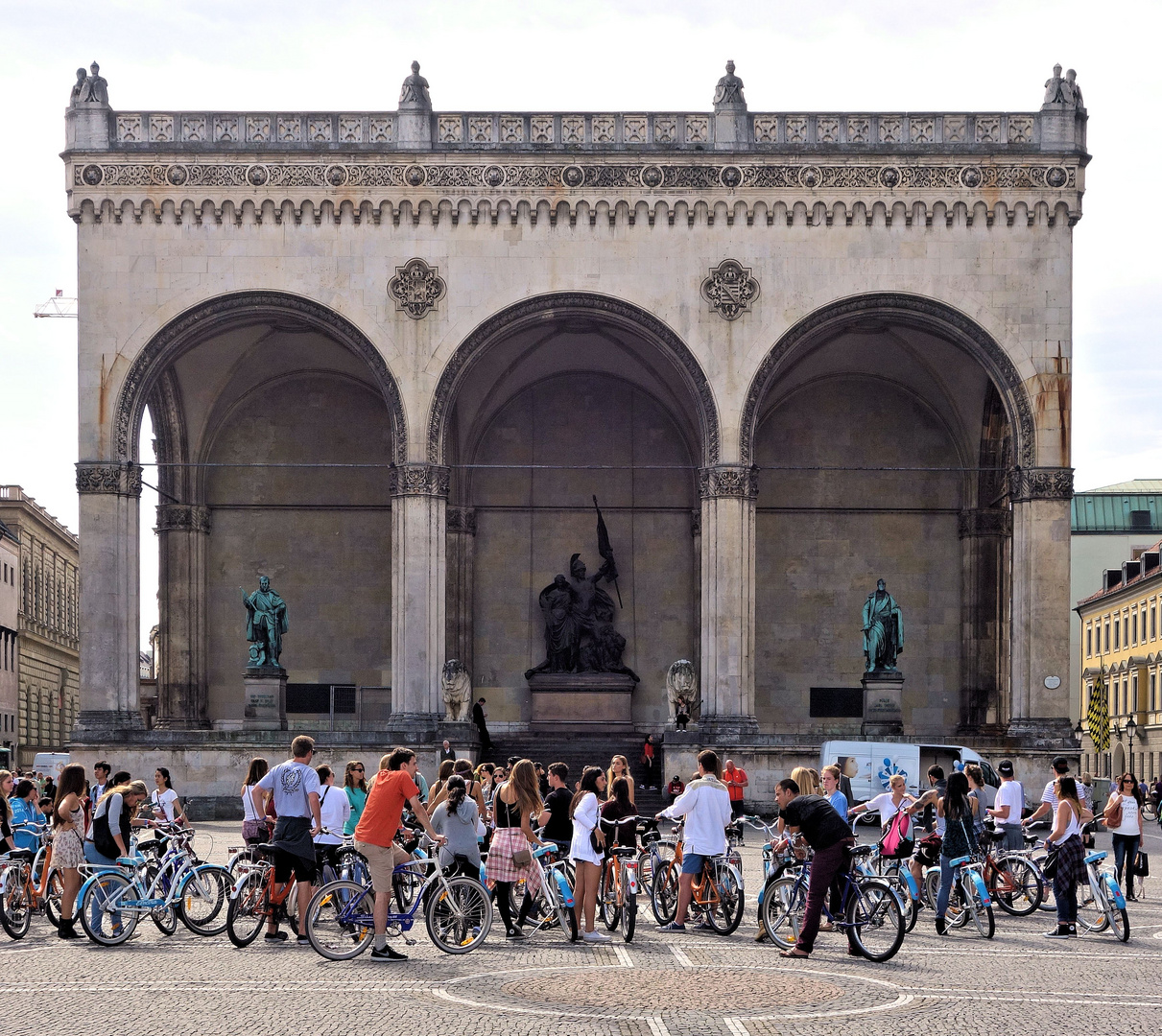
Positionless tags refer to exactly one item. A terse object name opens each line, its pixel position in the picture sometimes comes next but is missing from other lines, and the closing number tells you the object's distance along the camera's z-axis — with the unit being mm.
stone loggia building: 34688
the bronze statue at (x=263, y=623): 35719
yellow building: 69250
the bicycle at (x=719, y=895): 16656
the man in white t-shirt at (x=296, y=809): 15062
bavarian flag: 48634
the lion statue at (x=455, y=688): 34969
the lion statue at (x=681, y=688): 34906
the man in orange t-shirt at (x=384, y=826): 14484
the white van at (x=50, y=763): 41709
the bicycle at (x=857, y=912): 14953
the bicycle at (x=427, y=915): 14836
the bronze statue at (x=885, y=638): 35688
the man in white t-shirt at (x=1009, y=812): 19828
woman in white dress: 15992
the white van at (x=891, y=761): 30375
